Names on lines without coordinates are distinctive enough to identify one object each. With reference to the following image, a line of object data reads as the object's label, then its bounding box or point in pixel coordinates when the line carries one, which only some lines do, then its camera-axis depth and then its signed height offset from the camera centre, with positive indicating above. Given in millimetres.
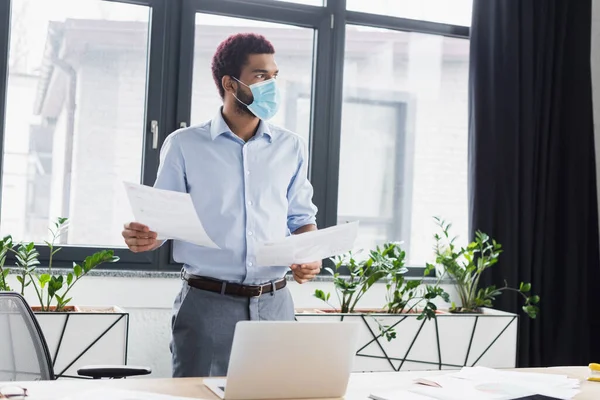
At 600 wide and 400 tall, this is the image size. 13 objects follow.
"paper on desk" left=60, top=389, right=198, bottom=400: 1476 -356
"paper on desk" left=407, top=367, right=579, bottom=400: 1676 -361
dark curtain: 3693 +326
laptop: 1469 -272
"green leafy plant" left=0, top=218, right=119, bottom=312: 2795 -231
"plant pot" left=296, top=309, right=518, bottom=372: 3141 -482
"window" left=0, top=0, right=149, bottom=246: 3188 +398
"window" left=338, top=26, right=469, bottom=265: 3721 +441
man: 2158 +56
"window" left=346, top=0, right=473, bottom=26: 3723 +1071
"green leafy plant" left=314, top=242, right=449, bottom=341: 3193 -248
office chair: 1796 -333
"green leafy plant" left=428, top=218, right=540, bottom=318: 3416 -200
